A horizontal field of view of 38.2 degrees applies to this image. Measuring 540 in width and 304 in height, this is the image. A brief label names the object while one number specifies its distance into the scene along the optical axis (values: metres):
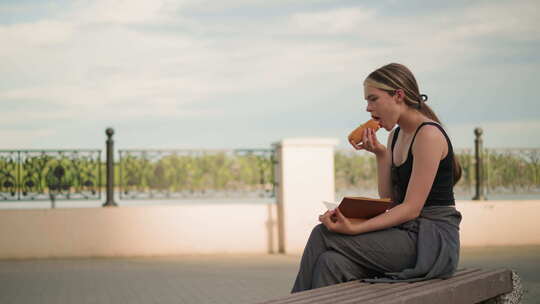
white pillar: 12.35
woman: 3.52
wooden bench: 3.14
